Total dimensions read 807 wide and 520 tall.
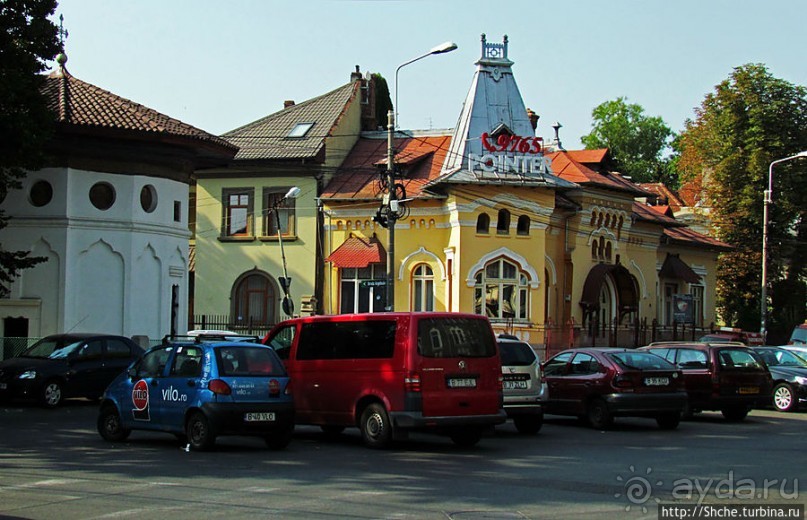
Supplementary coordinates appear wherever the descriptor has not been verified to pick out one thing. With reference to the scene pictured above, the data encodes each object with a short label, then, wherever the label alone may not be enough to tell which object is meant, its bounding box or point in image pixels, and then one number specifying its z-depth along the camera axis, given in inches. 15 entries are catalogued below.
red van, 684.1
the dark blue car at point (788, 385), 1088.8
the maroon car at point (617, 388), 852.6
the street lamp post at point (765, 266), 1701.8
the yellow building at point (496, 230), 1748.3
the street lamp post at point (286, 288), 1630.2
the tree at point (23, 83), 1069.8
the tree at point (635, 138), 3804.1
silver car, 806.5
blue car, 671.1
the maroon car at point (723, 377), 946.1
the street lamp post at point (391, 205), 1196.2
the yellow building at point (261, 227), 1875.0
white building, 1278.3
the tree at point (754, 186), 2289.6
